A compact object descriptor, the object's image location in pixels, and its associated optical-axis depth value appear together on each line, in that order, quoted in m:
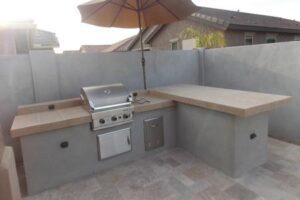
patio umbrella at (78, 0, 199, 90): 3.34
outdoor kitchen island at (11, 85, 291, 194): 2.46
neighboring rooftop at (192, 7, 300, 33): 8.19
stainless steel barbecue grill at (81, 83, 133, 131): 2.73
